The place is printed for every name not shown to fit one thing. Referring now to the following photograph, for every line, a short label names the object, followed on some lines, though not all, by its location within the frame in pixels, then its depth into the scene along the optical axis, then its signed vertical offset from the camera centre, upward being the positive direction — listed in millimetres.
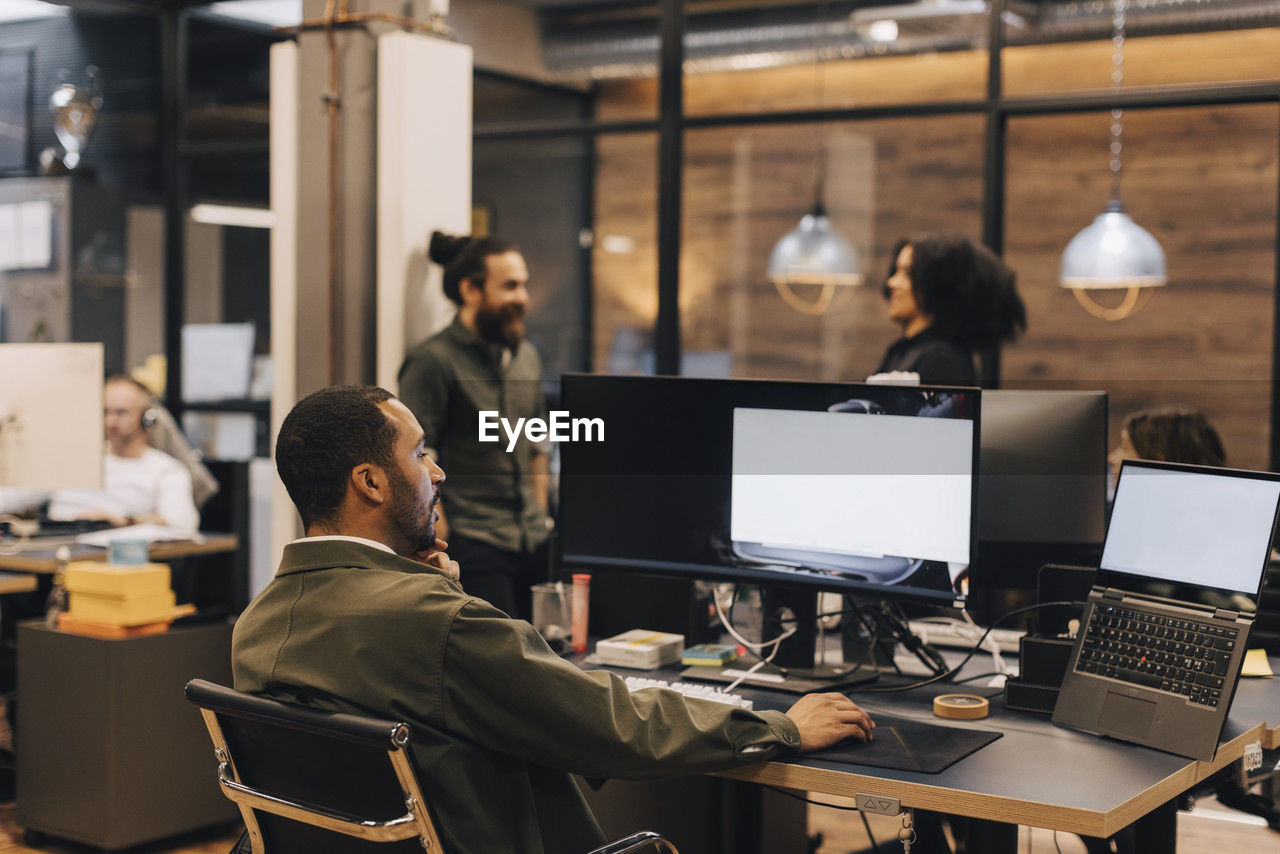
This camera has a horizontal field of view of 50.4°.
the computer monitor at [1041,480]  2494 -256
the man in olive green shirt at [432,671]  1610 -404
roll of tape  2119 -575
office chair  1516 -521
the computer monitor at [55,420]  3877 -264
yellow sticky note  2434 -580
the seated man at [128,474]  4684 -501
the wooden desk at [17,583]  3783 -719
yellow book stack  3465 -686
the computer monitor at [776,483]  2213 -251
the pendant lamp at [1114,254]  4637 +303
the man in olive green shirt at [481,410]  3670 -212
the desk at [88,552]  3996 -690
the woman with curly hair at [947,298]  3510 +108
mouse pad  1833 -573
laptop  1894 -386
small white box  2434 -569
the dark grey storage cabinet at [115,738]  3416 -1048
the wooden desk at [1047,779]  1678 -577
